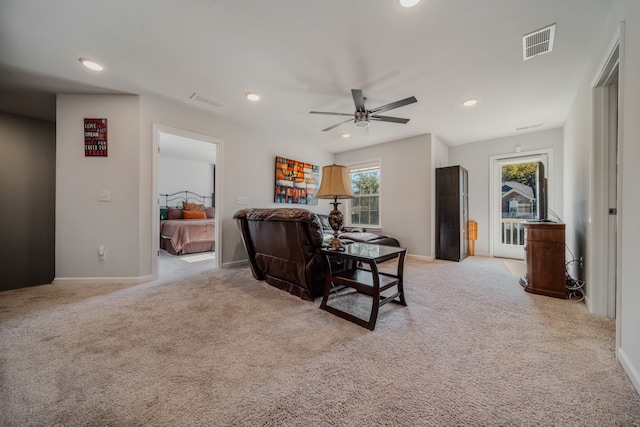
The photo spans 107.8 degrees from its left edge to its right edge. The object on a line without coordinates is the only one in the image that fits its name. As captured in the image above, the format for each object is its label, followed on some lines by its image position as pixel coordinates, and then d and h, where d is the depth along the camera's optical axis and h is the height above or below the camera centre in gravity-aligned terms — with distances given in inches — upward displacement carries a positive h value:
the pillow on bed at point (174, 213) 239.4 +0.5
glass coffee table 70.3 -22.5
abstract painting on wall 180.4 +26.6
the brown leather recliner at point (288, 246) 87.8 -13.8
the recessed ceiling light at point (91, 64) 89.7 +59.0
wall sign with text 114.2 +37.4
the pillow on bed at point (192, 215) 239.1 -1.6
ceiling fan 97.3 +47.8
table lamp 82.0 +9.0
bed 185.5 -14.7
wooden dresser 95.7 -19.6
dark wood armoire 164.2 +0.4
